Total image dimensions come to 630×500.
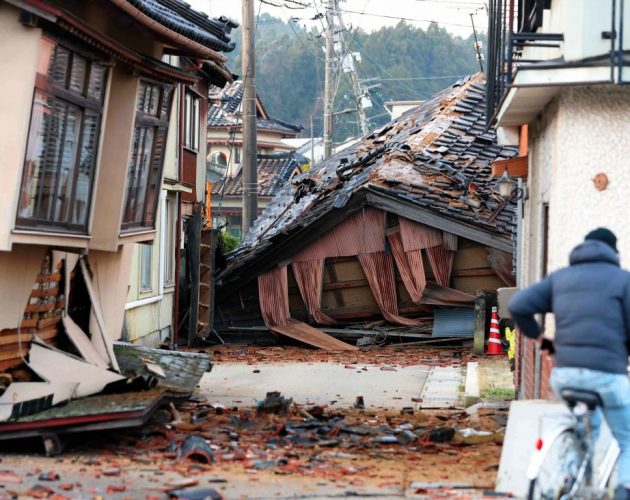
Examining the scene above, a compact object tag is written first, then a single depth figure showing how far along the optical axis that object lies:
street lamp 18.19
